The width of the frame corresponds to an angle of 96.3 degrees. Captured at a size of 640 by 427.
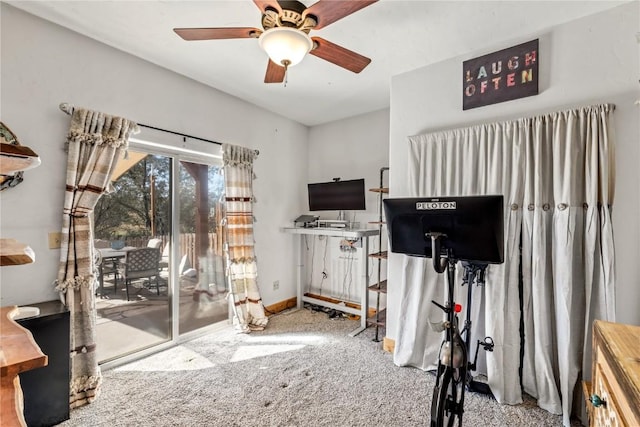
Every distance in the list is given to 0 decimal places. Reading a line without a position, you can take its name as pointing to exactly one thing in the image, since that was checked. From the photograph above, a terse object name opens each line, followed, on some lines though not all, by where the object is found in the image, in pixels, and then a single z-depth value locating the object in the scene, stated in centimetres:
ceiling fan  138
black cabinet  171
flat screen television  343
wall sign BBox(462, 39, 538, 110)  205
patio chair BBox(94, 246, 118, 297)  238
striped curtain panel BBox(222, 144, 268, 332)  318
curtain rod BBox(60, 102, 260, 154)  206
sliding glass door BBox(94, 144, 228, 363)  249
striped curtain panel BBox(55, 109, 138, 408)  204
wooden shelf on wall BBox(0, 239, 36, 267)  85
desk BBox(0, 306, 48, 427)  84
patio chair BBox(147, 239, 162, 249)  274
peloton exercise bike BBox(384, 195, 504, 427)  132
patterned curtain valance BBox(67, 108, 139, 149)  208
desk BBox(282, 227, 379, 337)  322
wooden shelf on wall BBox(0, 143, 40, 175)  88
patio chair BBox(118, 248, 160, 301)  261
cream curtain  177
